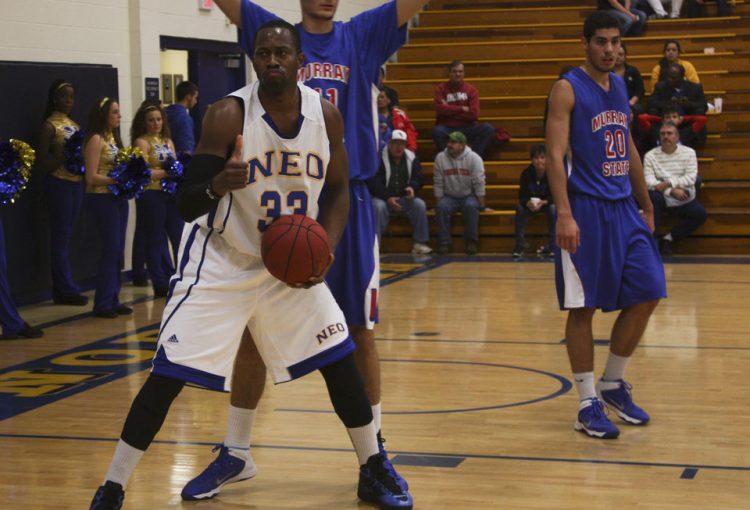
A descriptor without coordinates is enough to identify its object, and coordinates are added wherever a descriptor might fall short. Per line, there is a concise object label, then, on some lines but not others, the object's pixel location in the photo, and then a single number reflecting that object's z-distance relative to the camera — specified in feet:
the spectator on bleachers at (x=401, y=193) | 42.57
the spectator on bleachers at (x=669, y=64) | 46.26
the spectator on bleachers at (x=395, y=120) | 44.16
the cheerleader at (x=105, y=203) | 28.96
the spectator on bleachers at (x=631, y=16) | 51.14
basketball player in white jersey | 12.35
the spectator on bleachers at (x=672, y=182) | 40.63
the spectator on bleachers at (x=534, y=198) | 41.29
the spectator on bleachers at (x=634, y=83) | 45.78
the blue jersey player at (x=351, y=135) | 14.34
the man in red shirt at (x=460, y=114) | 46.78
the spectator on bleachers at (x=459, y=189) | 42.52
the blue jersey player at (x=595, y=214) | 16.80
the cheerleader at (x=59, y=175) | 30.07
